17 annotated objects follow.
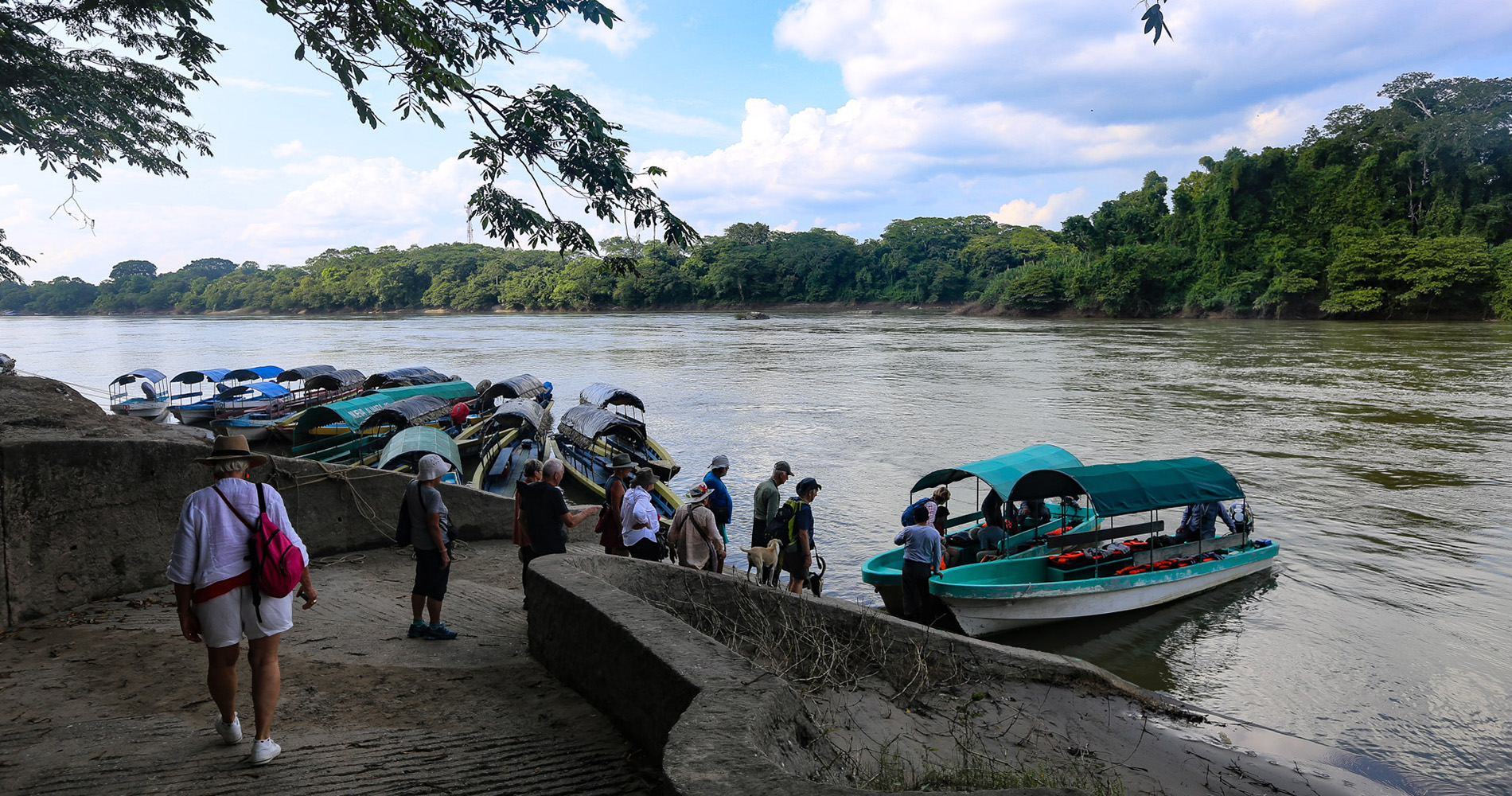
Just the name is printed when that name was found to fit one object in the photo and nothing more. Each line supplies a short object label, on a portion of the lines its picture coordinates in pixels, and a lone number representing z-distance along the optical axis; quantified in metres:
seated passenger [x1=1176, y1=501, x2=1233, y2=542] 12.89
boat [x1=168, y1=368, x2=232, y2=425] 27.27
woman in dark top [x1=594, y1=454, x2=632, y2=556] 8.37
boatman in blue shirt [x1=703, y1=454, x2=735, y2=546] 9.87
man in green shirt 9.81
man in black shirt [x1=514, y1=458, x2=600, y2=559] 6.66
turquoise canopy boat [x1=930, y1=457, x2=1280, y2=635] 10.67
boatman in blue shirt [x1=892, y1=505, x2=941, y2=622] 9.59
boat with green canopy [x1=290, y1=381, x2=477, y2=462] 19.77
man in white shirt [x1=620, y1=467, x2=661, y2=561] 8.08
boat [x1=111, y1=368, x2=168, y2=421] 26.23
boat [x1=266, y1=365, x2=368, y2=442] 28.53
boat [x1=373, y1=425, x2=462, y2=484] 14.83
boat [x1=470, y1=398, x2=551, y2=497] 17.64
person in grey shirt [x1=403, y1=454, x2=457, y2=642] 5.92
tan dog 9.11
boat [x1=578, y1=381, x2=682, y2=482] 18.28
